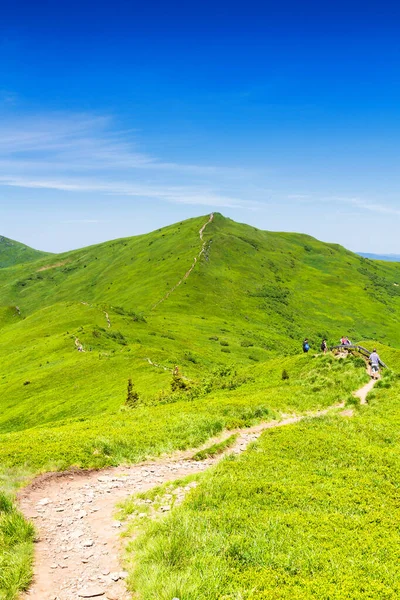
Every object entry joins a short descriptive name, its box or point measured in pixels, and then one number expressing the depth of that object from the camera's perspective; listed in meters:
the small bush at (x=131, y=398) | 40.62
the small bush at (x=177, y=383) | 42.78
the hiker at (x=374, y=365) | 36.91
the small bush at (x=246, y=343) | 113.10
